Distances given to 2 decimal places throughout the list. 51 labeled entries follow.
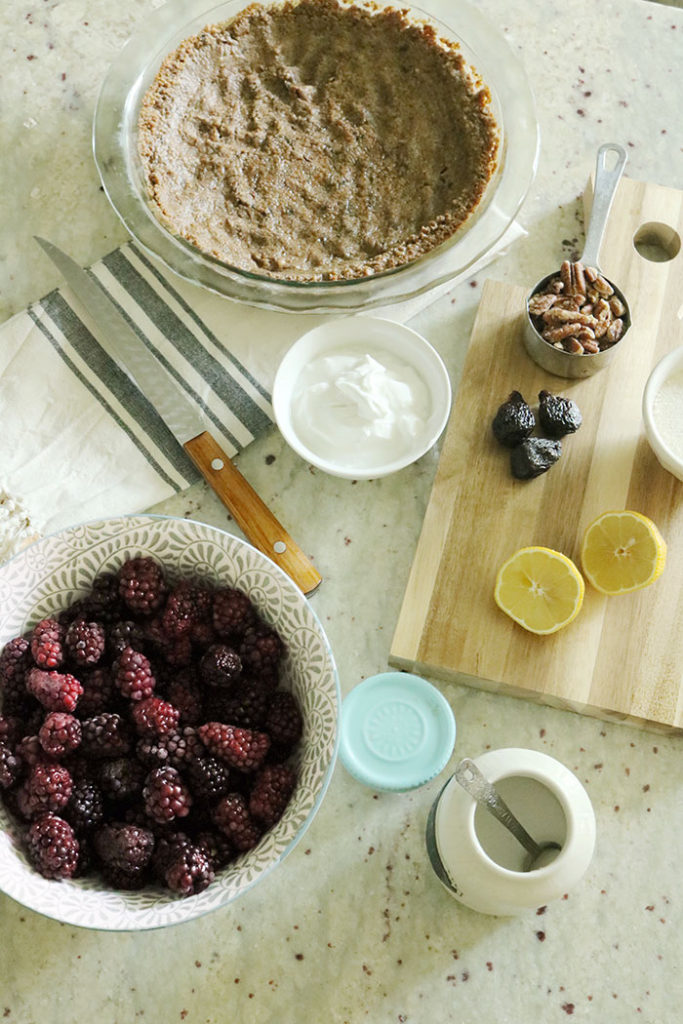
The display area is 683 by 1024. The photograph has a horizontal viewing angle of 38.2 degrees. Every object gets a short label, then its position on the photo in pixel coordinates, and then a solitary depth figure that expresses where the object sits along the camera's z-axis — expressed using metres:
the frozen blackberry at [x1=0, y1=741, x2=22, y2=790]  1.10
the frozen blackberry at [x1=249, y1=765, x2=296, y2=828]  1.10
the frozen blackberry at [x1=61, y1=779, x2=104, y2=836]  1.09
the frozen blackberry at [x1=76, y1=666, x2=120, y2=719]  1.14
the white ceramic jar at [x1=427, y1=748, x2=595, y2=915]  1.15
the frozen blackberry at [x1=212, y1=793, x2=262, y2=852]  1.09
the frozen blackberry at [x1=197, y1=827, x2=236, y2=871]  1.10
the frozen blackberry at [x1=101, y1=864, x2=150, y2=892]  1.09
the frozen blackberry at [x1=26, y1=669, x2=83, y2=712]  1.10
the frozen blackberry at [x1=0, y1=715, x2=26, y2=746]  1.12
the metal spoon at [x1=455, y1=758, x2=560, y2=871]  1.12
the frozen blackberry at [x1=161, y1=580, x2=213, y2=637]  1.17
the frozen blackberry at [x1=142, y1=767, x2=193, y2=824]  1.07
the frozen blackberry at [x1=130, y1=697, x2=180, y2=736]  1.11
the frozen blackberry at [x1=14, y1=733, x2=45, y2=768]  1.10
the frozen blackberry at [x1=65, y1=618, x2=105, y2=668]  1.15
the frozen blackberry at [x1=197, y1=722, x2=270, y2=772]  1.10
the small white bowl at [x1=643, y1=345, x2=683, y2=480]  1.35
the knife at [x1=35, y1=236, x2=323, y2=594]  1.39
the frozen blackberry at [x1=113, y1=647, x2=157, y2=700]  1.12
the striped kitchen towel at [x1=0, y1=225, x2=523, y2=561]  1.44
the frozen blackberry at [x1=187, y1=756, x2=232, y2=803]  1.10
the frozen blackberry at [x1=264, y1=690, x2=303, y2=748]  1.15
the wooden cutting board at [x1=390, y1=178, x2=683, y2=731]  1.35
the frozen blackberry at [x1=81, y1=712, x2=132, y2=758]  1.11
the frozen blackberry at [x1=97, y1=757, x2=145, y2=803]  1.11
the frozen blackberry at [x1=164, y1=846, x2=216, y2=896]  1.06
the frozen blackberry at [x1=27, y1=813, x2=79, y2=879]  1.06
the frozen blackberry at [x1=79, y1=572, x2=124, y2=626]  1.20
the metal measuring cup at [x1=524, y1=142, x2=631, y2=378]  1.41
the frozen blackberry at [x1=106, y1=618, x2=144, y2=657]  1.17
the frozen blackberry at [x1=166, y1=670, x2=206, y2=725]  1.15
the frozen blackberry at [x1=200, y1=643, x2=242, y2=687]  1.15
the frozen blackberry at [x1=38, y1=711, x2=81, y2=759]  1.08
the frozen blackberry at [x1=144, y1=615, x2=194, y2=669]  1.18
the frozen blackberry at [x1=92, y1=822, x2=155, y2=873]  1.07
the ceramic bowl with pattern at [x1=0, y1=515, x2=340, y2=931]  1.05
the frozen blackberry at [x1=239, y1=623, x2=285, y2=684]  1.17
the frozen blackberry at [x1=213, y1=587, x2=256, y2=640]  1.18
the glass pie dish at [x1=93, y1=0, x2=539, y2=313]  1.42
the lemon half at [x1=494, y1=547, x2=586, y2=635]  1.32
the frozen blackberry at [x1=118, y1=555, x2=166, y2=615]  1.18
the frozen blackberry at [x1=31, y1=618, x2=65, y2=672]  1.13
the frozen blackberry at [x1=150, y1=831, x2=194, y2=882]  1.08
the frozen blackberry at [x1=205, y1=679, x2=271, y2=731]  1.15
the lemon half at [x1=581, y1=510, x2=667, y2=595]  1.32
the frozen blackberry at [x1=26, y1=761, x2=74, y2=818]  1.07
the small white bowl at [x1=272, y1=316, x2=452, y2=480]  1.38
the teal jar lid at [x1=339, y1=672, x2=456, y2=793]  1.29
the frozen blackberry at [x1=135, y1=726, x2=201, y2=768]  1.10
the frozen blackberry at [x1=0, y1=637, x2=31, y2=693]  1.15
